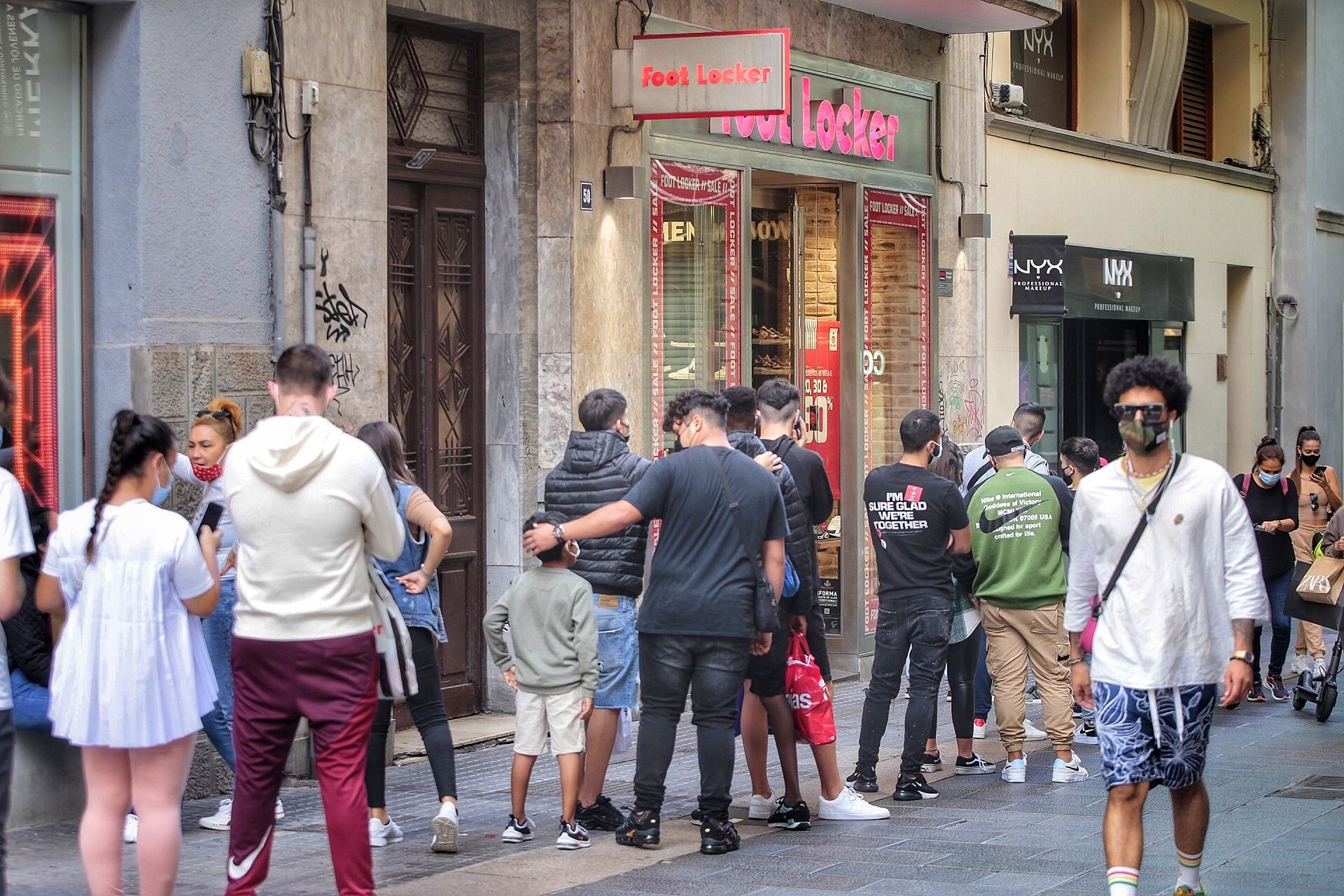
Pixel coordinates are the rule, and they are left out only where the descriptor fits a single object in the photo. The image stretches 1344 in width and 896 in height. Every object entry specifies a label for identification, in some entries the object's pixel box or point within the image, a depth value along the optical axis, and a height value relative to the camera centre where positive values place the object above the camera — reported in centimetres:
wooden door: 1877 +2
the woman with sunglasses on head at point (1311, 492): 2410 -89
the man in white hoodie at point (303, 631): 1022 -79
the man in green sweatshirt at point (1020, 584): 1665 -108
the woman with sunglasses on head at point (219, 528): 1417 -65
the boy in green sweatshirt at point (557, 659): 1346 -117
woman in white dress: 1024 -89
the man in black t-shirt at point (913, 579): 1565 -99
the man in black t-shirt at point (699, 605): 1327 -93
